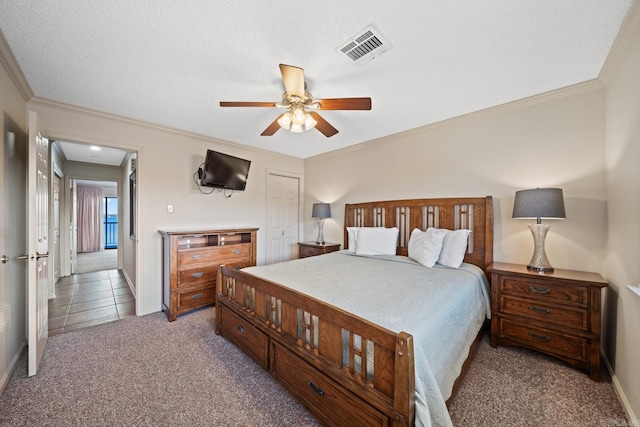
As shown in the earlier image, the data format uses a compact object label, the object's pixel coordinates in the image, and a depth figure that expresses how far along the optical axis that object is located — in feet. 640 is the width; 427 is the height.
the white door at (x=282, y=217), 15.03
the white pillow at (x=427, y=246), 8.77
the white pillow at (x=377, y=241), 10.77
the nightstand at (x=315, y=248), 13.55
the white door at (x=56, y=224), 14.03
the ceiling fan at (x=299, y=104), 5.73
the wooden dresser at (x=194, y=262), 9.86
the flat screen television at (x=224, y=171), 11.15
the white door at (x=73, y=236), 17.16
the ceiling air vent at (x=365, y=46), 5.31
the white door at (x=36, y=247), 6.19
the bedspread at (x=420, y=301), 3.98
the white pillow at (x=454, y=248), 8.56
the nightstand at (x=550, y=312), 6.21
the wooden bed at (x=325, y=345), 3.78
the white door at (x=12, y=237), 5.97
